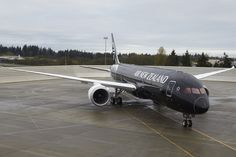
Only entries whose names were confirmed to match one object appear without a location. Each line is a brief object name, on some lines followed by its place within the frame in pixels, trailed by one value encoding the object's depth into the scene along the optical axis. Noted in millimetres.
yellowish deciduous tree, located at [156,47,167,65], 121212
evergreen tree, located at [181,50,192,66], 104044
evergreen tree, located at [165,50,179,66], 103262
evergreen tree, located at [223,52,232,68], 97975
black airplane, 16016
